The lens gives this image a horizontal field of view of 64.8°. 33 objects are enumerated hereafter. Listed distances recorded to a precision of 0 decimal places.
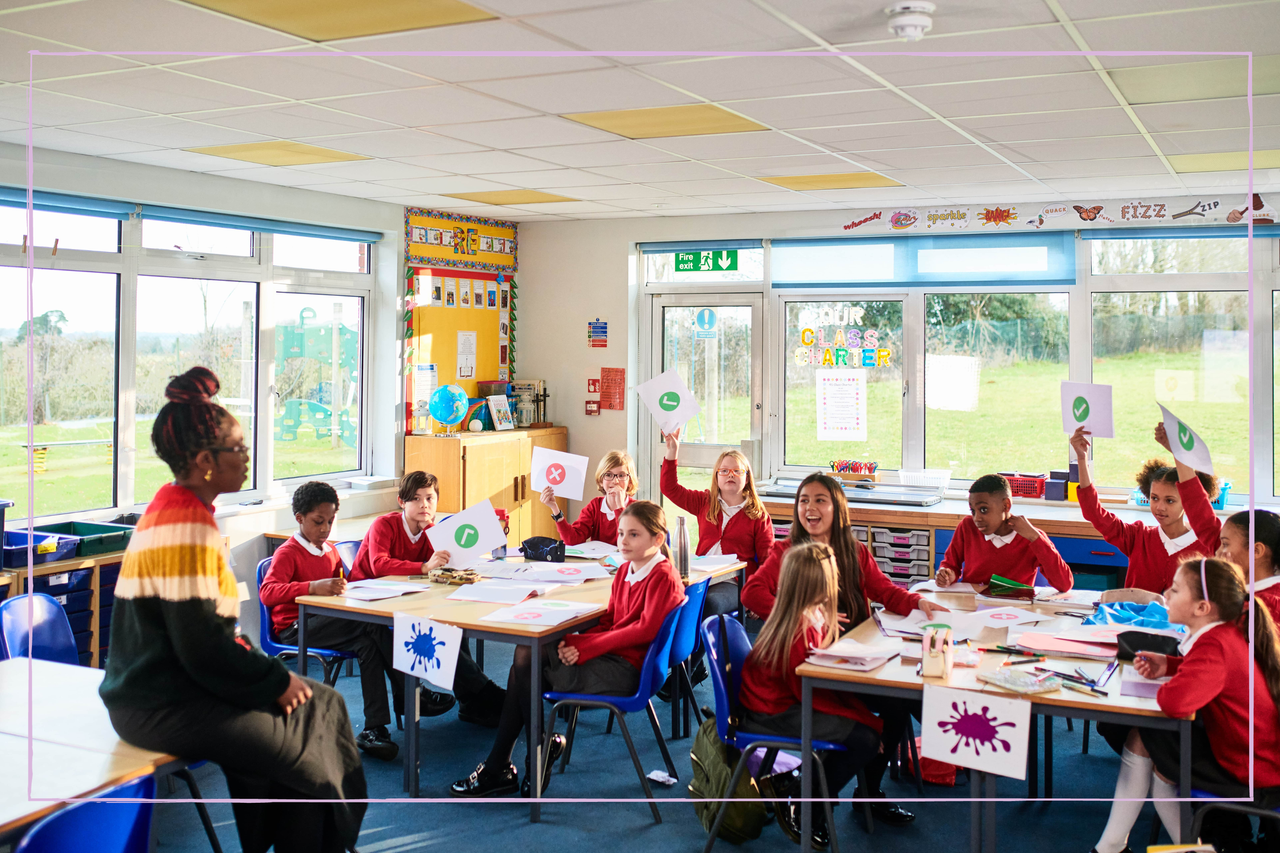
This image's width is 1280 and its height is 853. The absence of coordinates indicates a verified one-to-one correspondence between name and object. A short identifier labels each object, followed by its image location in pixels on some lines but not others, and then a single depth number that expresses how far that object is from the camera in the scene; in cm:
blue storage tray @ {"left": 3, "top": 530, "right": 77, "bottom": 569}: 412
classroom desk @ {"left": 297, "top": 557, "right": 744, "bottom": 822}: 337
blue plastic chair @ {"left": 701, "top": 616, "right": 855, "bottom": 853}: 301
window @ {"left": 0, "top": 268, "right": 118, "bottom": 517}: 300
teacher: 194
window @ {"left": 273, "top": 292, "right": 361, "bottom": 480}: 380
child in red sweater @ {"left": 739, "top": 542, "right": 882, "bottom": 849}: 302
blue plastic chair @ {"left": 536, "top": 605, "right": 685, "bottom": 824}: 341
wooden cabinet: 648
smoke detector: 257
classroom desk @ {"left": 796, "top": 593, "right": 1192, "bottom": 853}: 257
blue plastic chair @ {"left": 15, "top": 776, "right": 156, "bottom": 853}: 190
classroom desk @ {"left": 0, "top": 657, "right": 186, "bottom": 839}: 198
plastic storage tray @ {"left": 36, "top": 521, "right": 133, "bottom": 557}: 435
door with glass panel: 704
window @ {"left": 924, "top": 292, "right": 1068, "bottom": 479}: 632
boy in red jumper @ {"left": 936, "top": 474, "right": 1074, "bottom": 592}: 407
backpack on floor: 319
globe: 662
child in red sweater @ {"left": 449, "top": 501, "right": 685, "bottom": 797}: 346
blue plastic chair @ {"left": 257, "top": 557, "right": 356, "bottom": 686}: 411
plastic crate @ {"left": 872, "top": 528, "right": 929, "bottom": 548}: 588
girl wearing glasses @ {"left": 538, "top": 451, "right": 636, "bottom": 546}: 509
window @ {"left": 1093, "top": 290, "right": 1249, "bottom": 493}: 584
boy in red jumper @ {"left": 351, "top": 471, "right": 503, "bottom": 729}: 430
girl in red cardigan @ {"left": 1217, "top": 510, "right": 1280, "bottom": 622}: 299
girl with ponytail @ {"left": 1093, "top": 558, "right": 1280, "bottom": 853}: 252
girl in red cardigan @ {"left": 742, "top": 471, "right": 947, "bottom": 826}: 362
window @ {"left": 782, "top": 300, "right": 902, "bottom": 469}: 668
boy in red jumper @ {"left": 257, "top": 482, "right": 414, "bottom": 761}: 402
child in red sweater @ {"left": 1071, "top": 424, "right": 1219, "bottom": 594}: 373
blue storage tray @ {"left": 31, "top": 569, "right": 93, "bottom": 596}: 418
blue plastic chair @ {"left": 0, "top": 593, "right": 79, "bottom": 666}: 303
